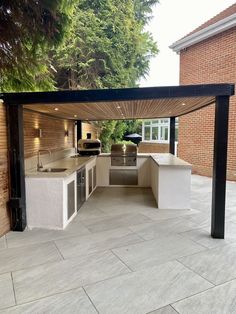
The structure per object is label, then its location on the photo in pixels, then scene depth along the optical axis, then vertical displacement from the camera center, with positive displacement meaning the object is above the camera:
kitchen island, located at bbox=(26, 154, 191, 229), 3.96 -1.01
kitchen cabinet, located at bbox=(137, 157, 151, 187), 7.12 -1.09
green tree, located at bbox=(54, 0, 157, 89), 8.96 +3.49
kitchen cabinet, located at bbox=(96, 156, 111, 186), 7.14 -1.04
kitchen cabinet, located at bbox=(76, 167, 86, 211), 4.90 -1.12
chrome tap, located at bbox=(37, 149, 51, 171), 4.59 -0.55
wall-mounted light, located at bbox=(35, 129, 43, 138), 4.79 +0.05
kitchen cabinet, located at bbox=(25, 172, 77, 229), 3.92 -1.11
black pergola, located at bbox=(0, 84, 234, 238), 3.44 +0.34
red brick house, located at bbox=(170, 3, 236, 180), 7.42 +2.21
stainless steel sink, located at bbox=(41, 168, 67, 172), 4.56 -0.66
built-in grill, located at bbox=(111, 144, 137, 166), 7.05 -0.57
